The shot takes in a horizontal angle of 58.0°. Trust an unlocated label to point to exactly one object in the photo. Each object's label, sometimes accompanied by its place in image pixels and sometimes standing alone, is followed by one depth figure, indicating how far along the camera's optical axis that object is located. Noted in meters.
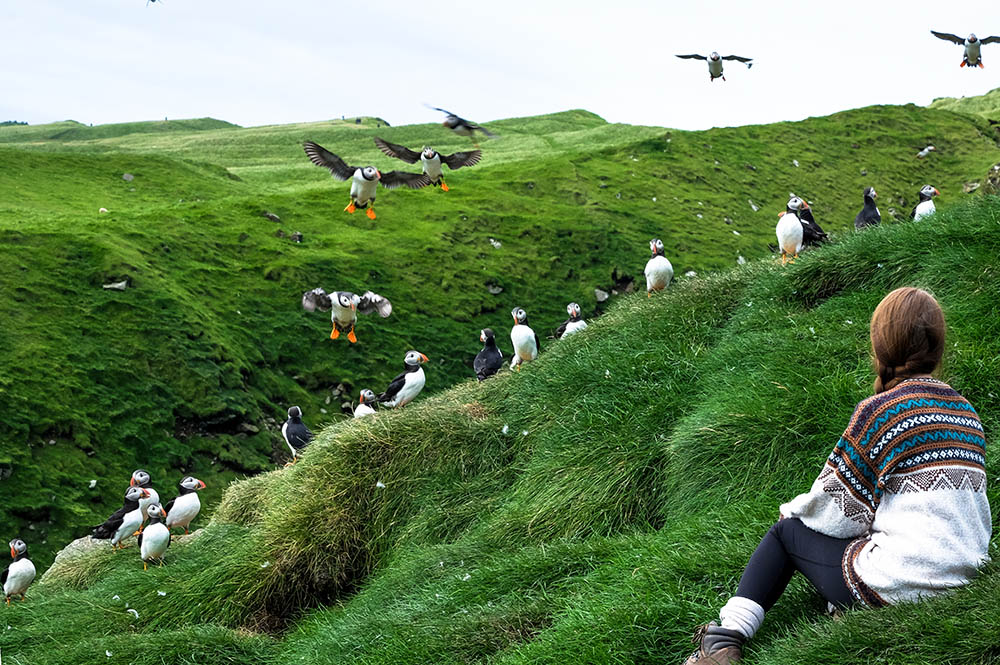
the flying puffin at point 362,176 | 10.98
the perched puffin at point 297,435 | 13.59
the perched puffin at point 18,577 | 10.80
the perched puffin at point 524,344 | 12.09
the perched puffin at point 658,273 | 10.88
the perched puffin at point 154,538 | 9.46
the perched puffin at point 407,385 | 12.73
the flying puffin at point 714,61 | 14.77
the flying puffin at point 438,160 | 11.14
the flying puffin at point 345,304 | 13.93
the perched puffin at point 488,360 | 12.69
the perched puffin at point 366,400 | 13.45
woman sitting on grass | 3.26
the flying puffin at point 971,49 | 15.37
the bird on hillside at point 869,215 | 12.51
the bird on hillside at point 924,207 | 14.17
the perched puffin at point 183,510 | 11.55
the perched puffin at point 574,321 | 12.57
